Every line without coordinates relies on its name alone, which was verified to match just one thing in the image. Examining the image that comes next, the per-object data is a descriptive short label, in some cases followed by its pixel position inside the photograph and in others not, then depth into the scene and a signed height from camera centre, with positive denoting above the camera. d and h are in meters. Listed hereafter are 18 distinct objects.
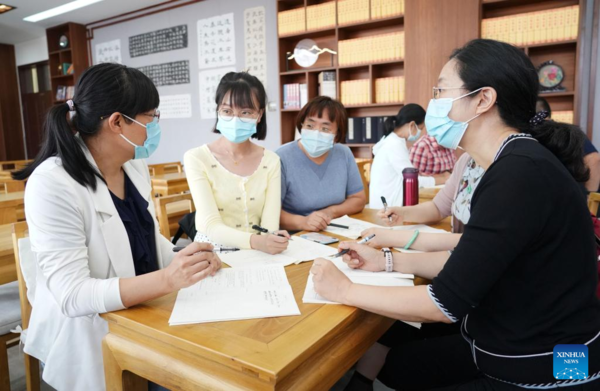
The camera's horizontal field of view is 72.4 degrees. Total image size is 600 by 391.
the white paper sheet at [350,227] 1.61 -0.40
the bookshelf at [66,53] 6.48 +1.40
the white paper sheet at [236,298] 0.88 -0.38
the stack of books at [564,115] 3.40 +0.07
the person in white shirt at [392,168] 2.97 -0.28
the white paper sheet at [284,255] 1.25 -0.39
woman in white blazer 0.96 -0.23
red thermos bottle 2.04 -0.29
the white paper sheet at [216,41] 5.28 +1.22
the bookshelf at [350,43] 4.08 +0.92
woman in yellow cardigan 1.74 -0.15
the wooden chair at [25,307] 1.35 -0.56
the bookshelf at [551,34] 3.27 +0.74
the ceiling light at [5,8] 5.56 +1.83
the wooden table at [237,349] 0.73 -0.41
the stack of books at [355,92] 4.29 +0.41
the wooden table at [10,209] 2.43 -0.40
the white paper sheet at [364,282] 0.99 -0.39
